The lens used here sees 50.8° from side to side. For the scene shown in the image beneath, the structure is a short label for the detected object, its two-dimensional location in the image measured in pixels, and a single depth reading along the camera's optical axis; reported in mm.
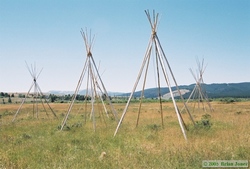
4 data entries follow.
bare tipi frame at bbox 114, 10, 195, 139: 11188
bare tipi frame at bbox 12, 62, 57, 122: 22777
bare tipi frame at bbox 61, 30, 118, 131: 15152
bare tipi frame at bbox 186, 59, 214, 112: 25359
